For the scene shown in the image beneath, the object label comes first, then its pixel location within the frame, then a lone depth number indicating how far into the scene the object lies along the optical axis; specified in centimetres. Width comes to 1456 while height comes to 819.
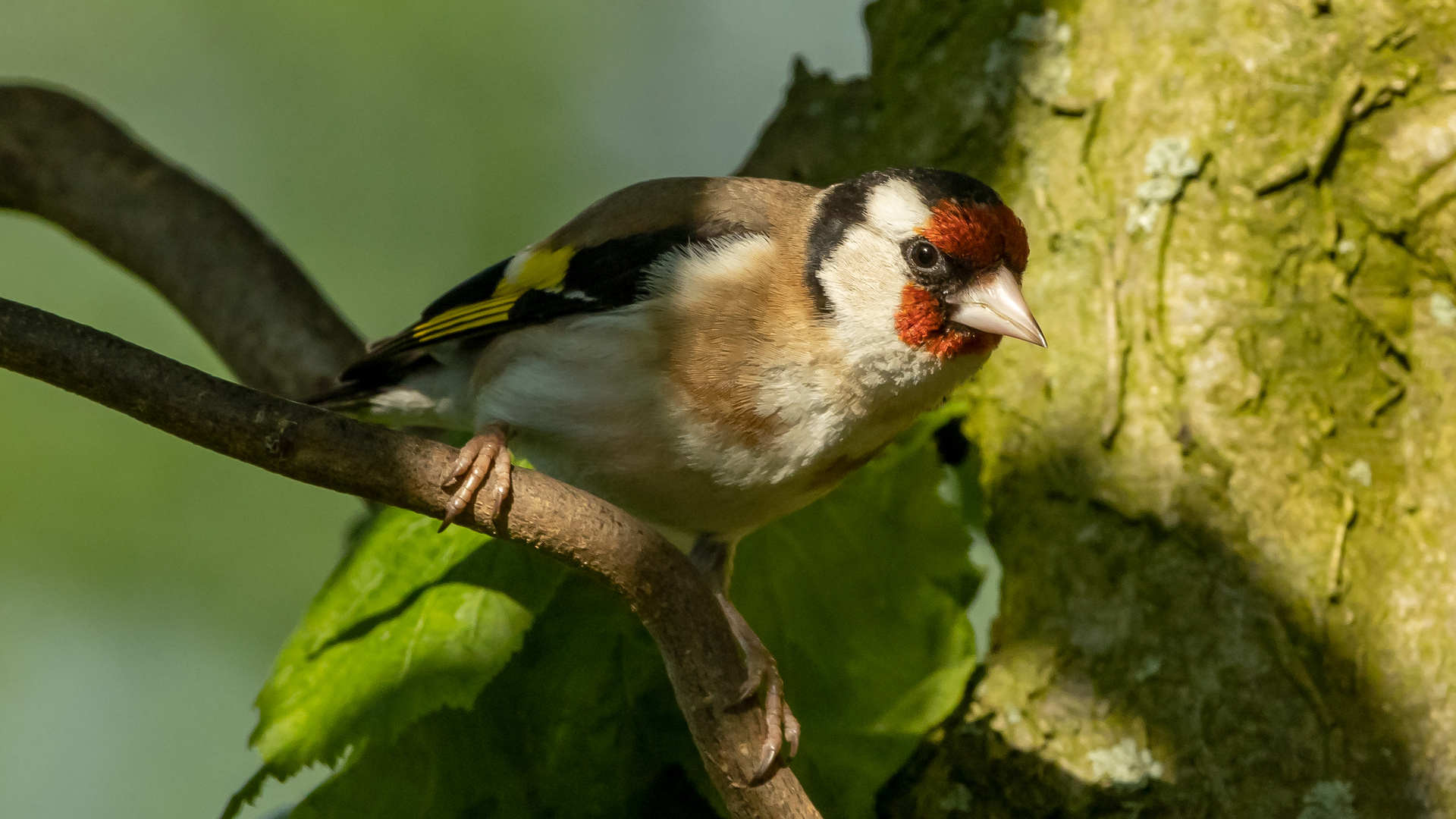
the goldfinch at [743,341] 480
